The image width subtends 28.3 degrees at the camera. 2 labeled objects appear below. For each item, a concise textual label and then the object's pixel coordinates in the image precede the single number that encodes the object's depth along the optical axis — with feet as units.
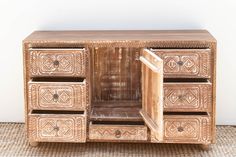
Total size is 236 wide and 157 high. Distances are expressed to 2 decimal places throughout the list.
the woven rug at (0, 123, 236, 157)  7.55
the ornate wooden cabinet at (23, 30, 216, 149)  7.16
